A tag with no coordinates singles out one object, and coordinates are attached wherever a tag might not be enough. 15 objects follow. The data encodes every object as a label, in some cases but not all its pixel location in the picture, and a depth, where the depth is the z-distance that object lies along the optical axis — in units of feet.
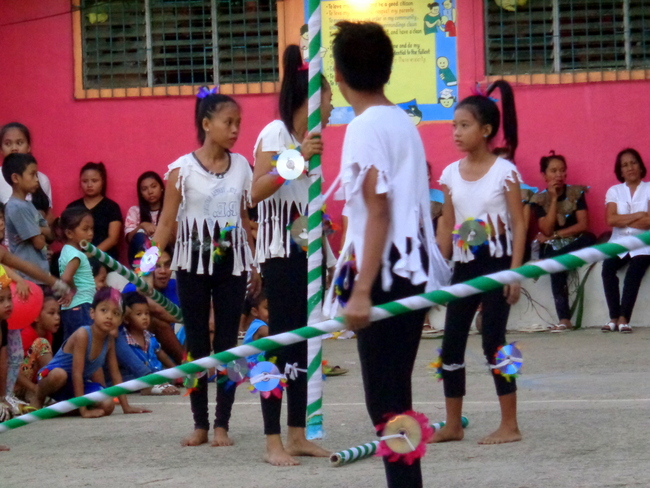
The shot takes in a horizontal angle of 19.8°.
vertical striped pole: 31.26
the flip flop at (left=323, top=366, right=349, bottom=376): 49.49
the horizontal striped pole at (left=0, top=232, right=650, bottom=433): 21.38
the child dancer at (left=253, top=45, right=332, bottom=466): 30.52
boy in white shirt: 21.29
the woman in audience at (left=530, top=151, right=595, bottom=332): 64.94
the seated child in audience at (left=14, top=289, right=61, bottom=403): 43.25
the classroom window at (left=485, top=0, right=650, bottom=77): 66.69
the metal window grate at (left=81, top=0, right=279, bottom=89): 68.67
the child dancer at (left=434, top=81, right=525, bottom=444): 31.86
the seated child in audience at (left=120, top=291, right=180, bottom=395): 47.20
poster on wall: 66.42
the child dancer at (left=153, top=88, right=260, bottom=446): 32.72
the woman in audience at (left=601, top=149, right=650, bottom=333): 63.01
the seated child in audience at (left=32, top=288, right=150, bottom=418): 41.54
